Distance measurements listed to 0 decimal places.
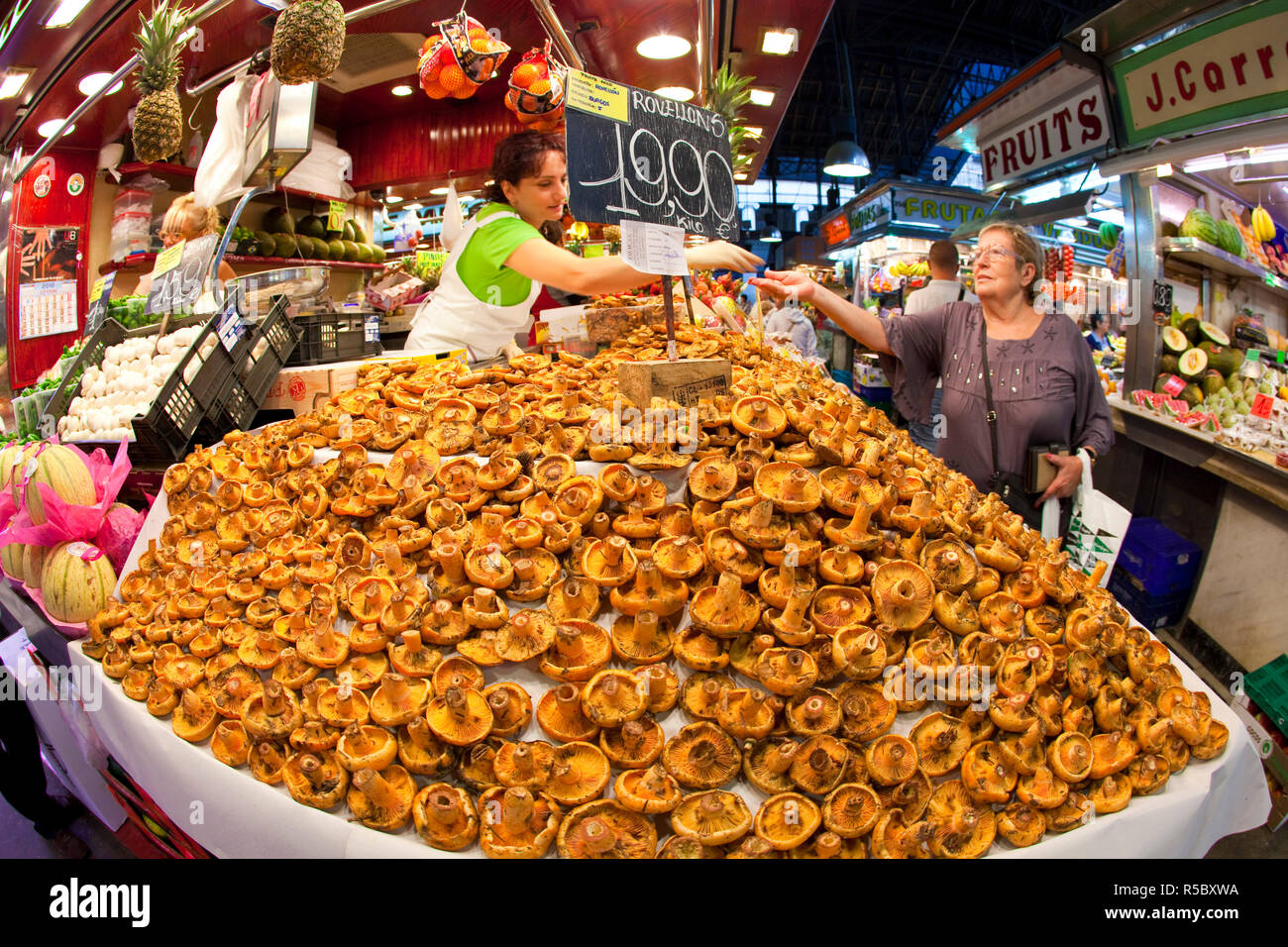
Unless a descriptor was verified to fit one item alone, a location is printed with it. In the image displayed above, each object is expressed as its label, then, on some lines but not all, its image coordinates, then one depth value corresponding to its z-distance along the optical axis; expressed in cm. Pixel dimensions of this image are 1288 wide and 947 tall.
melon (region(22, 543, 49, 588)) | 210
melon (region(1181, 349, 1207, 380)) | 422
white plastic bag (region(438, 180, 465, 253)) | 414
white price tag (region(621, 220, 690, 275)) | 180
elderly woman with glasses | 262
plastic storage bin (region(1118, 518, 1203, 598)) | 376
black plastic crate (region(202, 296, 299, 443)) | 237
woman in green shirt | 230
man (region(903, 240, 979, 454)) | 606
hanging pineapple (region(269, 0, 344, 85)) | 296
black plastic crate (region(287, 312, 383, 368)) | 278
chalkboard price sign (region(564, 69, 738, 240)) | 169
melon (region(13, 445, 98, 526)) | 201
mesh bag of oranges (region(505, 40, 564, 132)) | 319
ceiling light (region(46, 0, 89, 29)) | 366
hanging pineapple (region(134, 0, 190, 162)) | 379
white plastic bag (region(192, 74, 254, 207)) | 332
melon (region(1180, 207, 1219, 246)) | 424
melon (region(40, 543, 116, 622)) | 185
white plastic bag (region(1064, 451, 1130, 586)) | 226
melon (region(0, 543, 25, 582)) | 223
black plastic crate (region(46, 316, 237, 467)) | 211
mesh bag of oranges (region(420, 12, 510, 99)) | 326
